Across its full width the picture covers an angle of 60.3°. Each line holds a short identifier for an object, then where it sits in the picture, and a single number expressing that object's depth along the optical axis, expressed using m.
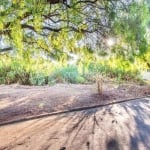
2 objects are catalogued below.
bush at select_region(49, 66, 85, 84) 9.31
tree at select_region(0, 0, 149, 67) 3.08
